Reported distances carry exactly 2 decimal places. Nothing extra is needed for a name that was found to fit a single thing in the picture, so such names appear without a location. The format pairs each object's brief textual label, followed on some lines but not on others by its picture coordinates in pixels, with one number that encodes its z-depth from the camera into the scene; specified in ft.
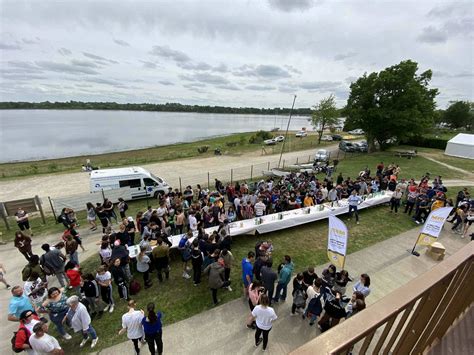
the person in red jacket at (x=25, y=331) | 15.58
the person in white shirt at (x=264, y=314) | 16.52
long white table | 32.50
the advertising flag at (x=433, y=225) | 27.89
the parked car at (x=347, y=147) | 112.88
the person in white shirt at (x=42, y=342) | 14.49
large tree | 91.25
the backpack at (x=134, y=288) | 24.11
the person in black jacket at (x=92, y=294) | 19.97
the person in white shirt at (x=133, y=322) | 16.75
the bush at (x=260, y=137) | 160.35
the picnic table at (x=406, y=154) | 94.48
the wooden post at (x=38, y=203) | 40.91
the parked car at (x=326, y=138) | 168.86
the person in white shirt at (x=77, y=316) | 17.28
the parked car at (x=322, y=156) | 86.09
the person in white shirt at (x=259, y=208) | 37.06
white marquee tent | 95.22
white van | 48.52
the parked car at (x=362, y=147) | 111.36
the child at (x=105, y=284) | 20.79
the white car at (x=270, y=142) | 148.07
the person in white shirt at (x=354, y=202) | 37.70
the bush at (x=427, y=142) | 116.15
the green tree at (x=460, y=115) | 193.16
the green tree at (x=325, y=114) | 142.00
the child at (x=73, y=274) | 21.74
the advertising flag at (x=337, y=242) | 24.03
